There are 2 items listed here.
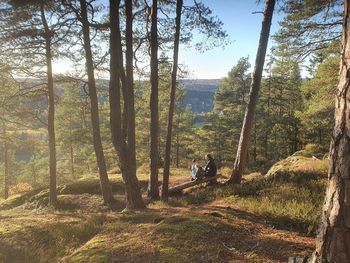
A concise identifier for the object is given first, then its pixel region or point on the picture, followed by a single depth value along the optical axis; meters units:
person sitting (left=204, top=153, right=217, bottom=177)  15.09
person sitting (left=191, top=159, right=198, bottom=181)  15.69
